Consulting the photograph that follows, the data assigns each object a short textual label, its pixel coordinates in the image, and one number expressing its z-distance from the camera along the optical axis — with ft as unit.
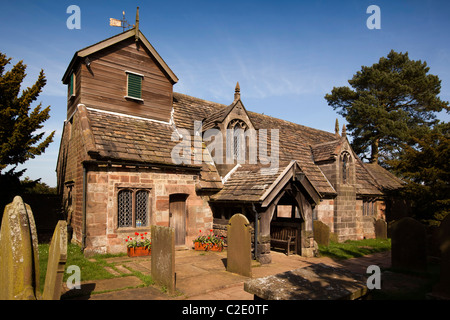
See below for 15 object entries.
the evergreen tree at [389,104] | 105.91
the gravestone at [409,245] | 34.14
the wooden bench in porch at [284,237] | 42.37
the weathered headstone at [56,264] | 15.96
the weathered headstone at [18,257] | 15.76
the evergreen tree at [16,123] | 39.68
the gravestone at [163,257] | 23.75
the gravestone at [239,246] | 29.73
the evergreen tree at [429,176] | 43.70
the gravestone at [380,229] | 63.16
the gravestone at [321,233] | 48.19
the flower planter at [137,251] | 36.76
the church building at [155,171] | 37.45
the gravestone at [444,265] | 23.52
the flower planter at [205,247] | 42.80
